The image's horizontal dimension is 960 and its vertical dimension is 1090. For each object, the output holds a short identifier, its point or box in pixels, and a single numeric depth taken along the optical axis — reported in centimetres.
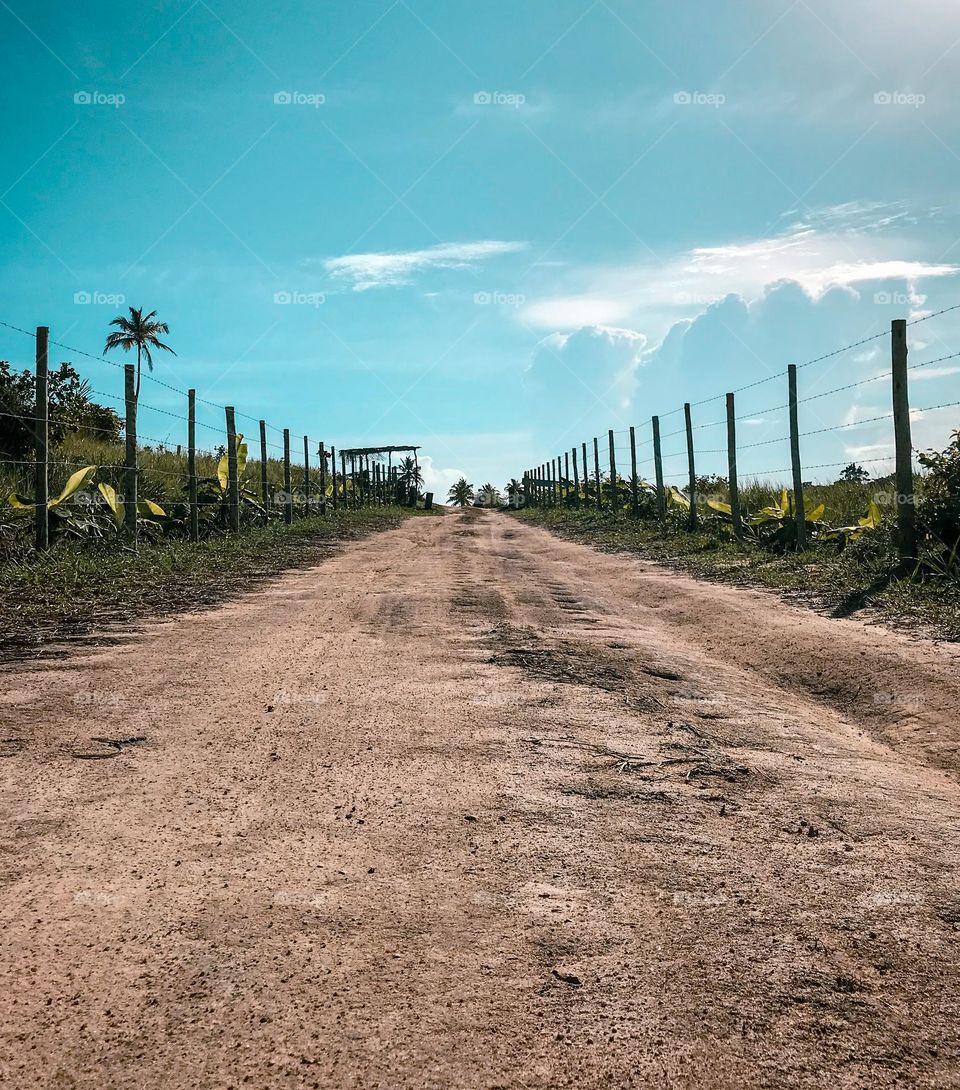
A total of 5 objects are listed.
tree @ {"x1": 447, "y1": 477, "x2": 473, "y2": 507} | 8081
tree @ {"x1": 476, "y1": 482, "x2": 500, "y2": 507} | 7906
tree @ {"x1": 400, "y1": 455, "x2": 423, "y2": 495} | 4219
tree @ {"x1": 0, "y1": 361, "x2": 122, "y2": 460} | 1206
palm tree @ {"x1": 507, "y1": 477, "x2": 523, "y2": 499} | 5624
